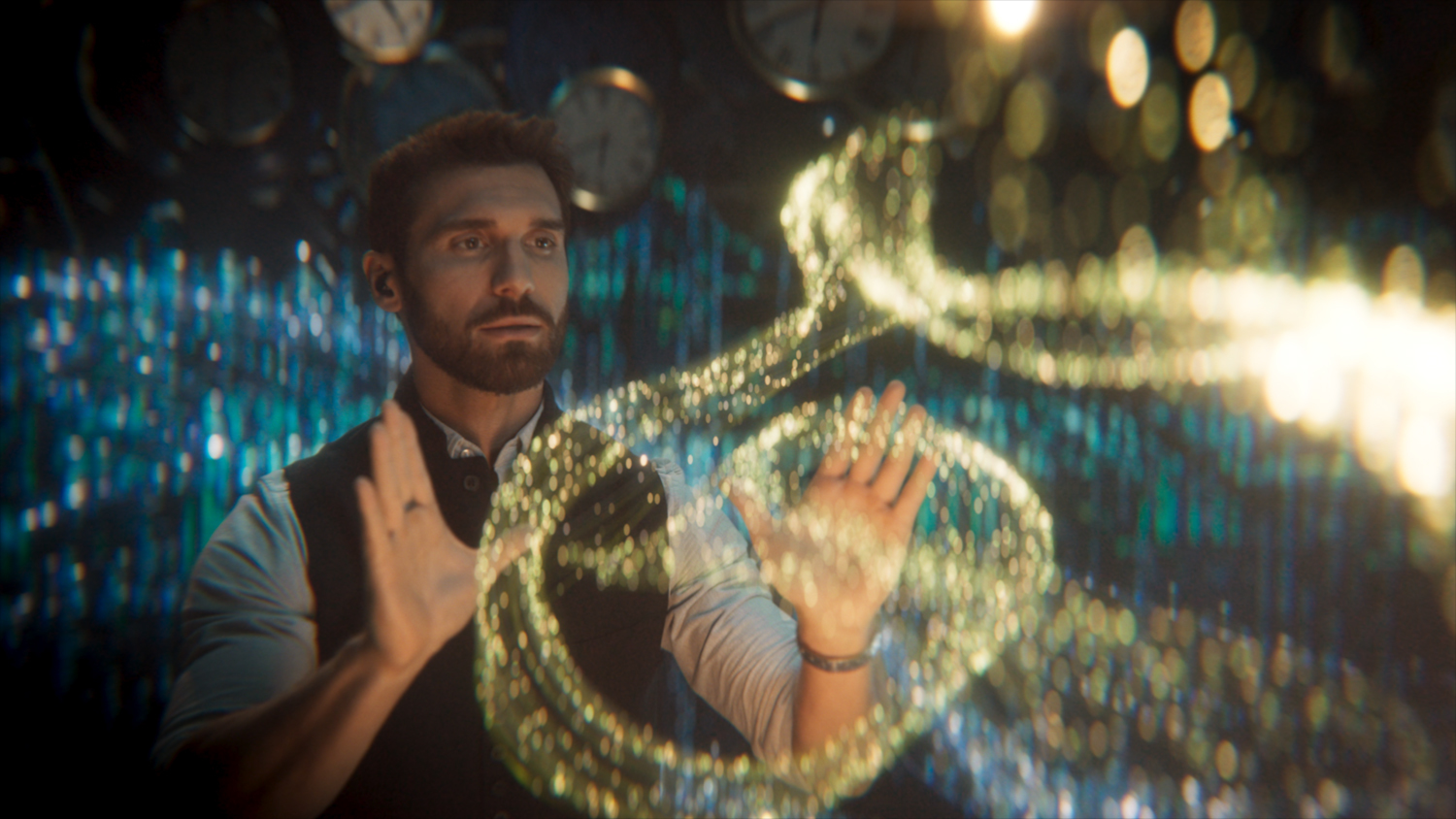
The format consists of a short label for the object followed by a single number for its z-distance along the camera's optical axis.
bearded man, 1.37
